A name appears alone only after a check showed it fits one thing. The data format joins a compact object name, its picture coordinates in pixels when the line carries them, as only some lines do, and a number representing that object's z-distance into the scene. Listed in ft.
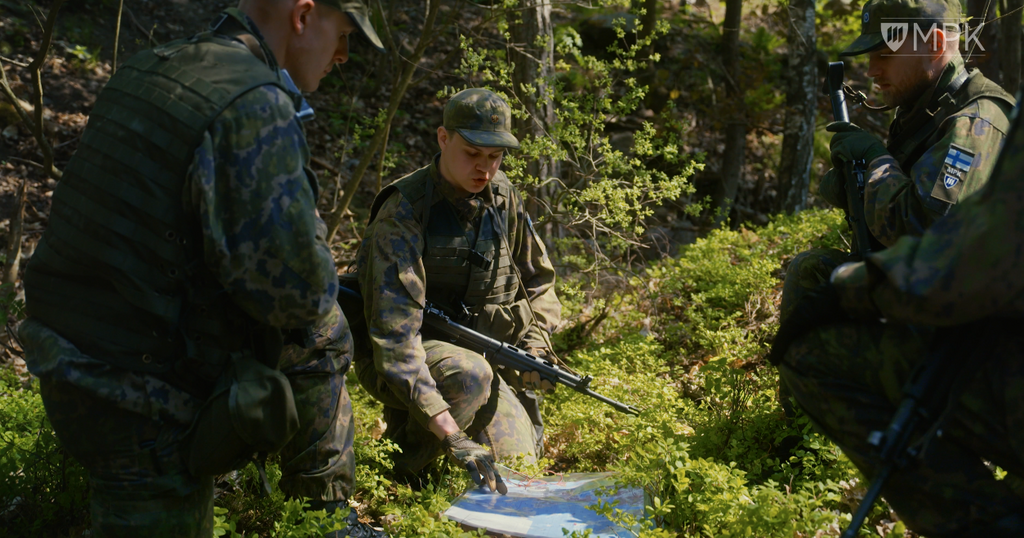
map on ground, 10.30
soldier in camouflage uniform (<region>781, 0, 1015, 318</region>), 10.73
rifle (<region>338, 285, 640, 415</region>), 14.16
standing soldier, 7.40
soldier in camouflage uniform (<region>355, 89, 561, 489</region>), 12.57
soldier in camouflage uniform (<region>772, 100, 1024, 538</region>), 5.84
